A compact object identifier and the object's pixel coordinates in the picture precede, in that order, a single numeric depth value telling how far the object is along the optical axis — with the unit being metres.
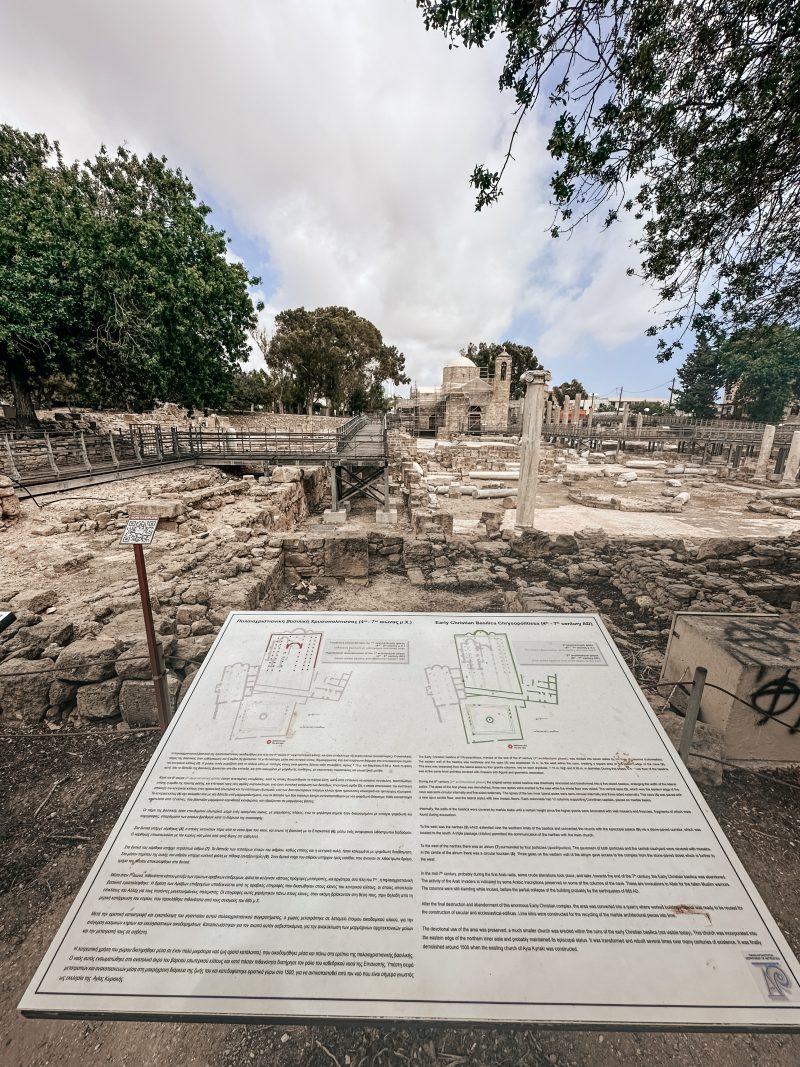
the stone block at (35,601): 5.04
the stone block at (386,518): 13.93
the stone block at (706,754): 2.96
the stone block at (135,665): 3.41
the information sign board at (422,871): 1.24
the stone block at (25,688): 3.43
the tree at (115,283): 11.38
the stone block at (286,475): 15.50
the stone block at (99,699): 3.44
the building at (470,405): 43.91
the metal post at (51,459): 10.50
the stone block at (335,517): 13.98
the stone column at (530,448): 10.64
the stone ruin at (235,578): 3.51
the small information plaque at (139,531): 2.82
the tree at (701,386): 43.28
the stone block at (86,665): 3.43
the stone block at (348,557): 6.60
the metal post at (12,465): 9.63
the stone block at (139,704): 3.35
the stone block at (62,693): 3.49
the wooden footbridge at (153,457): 10.90
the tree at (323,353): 36.53
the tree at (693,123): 3.66
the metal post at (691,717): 2.38
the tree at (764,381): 34.97
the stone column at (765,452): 22.61
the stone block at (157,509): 9.33
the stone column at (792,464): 21.62
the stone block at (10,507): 8.21
